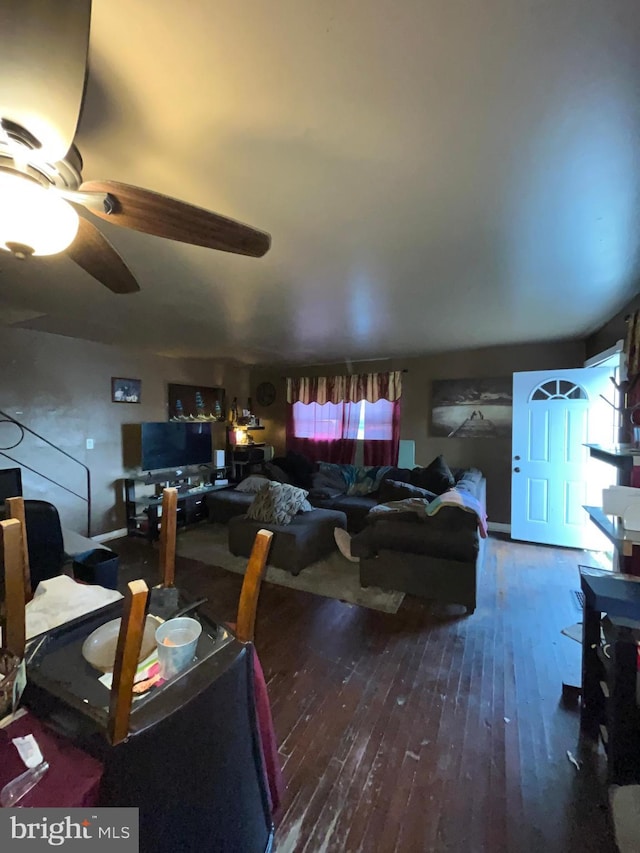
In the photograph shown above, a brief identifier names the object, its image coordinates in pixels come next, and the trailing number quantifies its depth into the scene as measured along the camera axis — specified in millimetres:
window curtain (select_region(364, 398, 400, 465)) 5426
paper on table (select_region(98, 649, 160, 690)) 935
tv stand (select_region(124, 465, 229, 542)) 4301
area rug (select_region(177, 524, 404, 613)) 2910
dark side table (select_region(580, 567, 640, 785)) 1349
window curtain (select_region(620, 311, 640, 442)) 2457
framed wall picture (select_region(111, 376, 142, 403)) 4434
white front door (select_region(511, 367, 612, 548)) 3852
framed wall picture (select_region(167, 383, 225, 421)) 5195
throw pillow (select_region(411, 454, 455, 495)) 4215
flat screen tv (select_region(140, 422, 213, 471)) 4531
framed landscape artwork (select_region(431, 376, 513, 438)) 4770
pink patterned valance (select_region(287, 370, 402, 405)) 5430
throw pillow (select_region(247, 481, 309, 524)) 3520
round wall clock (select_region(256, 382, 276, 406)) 6598
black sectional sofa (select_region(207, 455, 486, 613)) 2678
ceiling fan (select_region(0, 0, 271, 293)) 642
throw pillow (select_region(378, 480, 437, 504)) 3566
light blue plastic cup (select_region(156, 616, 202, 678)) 955
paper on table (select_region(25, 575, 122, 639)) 1154
